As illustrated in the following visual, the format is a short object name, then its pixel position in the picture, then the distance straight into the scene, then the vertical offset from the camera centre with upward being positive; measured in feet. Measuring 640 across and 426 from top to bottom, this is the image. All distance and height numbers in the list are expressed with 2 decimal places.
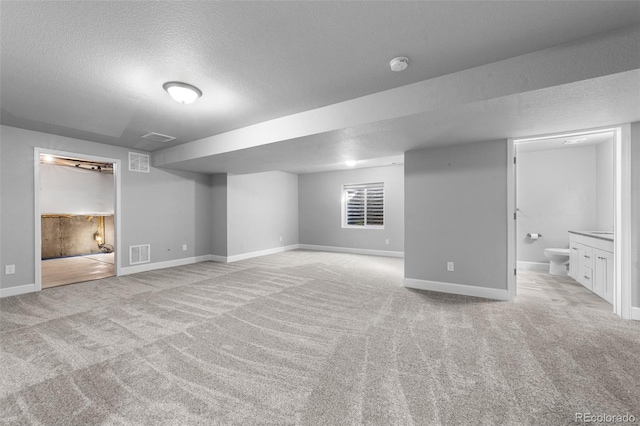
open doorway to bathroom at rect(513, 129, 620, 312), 12.07 -0.37
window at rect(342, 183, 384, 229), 24.13 +0.59
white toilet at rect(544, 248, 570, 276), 14.99 -2.87
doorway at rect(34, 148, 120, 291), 16.66 -0.61
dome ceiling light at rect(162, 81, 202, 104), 8.16 +3.90
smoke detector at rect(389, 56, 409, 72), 6.95 +4.06
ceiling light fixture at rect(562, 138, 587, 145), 14.09 +3.90
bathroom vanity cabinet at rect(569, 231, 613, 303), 10.81 -2.38
